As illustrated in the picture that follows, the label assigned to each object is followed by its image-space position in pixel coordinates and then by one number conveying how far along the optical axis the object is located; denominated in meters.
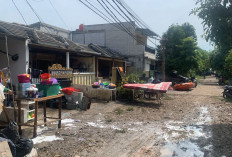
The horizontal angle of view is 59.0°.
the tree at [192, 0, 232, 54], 6.74
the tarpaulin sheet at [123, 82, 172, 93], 10.65
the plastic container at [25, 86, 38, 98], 4.78
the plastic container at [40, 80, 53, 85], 5.32
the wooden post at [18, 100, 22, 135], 4.97
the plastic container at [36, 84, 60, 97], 5.27
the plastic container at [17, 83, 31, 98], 4.77
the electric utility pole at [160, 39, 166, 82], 17.36
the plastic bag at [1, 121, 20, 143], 4.14
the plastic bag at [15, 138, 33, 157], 3.81
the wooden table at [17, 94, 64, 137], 4.90
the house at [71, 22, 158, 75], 22.81
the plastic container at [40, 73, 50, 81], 5.39
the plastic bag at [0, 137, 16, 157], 3.58
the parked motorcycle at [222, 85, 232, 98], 13.14
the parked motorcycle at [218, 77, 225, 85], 28.76
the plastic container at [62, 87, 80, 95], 8.96
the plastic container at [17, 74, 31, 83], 4.75
